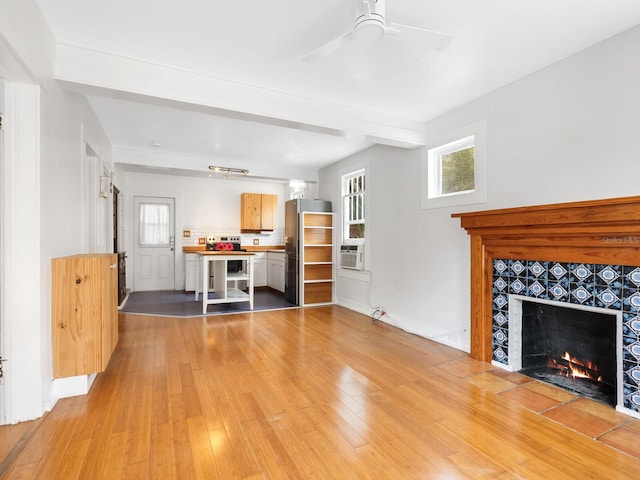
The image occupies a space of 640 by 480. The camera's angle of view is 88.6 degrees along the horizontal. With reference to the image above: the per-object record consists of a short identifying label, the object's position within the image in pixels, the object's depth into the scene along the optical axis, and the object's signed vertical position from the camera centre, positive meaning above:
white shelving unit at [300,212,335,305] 5.80 -0.37
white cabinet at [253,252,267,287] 7.83 -0.77
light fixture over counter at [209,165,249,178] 5.75 +1.21
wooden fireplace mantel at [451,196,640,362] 2.15 +0.00
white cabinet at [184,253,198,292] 6.83 -0.71
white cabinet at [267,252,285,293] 7.11 -0.74
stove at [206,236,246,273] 5.97 -0.16
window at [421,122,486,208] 3.36 +0.78
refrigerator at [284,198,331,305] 5.85 +0.01
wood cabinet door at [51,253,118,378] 2.32 -0.56
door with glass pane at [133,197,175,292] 6.91 -0.13
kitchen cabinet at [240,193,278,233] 7.51 +0.60
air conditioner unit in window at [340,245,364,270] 5.35 -0.32
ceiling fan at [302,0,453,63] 1.71 +1.14
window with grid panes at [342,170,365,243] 5.53 +0.56
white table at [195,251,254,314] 5.06 -0.66
